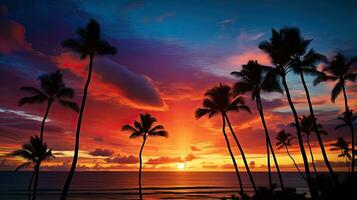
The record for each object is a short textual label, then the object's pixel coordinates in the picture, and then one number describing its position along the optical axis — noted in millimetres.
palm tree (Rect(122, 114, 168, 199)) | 40156
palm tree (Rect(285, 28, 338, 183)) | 21594
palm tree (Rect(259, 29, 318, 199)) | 21438
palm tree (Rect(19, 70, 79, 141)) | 26119
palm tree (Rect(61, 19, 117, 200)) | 21812
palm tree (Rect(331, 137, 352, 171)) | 59688
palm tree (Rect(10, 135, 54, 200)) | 29414
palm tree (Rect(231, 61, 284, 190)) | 27484
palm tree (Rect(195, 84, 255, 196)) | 29703
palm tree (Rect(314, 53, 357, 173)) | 25648
